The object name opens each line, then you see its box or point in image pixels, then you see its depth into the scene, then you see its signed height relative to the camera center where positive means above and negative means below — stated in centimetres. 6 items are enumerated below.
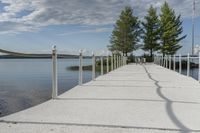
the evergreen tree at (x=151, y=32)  2612 +454
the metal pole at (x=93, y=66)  587 -26
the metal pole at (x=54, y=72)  340 -27
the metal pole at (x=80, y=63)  487 -10
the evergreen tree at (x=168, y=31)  2552 +457
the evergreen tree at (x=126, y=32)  2562 +446
